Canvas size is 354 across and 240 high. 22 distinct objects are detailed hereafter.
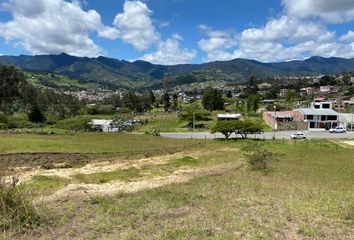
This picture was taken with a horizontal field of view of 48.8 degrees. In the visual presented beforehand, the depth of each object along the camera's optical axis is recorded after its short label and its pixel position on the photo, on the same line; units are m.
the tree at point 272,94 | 177.23
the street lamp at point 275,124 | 82.61
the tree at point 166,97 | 133.38
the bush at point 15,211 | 10.07
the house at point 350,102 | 133.18
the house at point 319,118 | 85.75
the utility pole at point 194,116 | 94.76
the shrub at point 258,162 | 28.86
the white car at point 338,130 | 77.19
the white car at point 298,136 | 65.69
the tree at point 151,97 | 141.75
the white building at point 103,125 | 87.71
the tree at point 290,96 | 153.10
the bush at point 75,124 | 80.62
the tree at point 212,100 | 128.38
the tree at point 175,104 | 136.02
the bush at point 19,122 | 81.34
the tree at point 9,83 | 98.35
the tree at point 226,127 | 58.84
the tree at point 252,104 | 120.86
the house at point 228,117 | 98.44
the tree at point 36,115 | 93.44
